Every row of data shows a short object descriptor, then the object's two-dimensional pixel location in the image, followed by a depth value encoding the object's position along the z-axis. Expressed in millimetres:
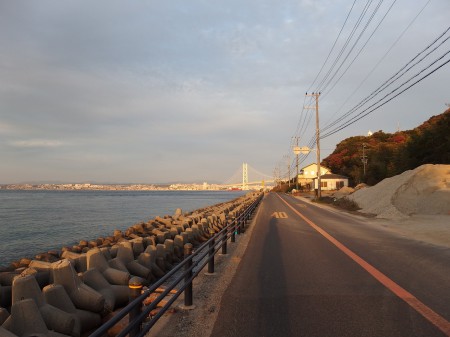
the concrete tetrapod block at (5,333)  4048
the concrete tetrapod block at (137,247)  11250
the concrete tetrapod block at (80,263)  8781
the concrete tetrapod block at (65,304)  5711
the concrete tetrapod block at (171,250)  12623
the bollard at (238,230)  16114
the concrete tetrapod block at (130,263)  9461
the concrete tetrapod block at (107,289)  7027
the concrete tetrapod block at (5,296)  7304
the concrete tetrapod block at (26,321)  4719
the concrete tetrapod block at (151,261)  10172
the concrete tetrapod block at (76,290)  6184
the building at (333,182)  85812
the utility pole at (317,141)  44781
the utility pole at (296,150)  58962
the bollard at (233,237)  13548
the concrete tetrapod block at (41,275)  7590
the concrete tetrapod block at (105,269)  7922
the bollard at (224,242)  10164
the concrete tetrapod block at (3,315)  5197
